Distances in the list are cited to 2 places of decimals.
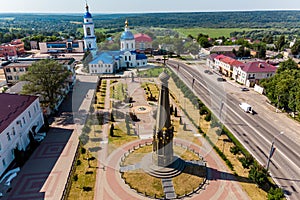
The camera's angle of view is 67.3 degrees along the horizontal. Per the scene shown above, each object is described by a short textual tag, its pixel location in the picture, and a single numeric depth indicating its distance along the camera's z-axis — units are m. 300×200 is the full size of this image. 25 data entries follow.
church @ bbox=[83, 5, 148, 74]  80.47
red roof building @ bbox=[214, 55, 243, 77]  73.93
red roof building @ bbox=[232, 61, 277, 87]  64.56
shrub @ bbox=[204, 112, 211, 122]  42.69
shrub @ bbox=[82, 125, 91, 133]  39.09
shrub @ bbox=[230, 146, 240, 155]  32.19
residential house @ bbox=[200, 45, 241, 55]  101.44
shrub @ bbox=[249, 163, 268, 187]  25.66
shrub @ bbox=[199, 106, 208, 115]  45.75
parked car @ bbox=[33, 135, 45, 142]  36.70
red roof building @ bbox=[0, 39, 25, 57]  113.00
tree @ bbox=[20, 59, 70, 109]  42.66
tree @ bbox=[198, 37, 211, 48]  121.44
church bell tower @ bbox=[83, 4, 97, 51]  80.34
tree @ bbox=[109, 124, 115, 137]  38.19
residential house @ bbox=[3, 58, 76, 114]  60.09
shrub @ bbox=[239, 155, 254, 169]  29.11
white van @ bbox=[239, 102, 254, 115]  47.25
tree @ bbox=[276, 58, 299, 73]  59.94
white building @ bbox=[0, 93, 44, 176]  29.58
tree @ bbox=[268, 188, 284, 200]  22.69
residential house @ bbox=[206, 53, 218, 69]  86.69
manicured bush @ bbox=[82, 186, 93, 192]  26.02
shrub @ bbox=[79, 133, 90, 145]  35.87
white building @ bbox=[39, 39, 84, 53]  123.29
